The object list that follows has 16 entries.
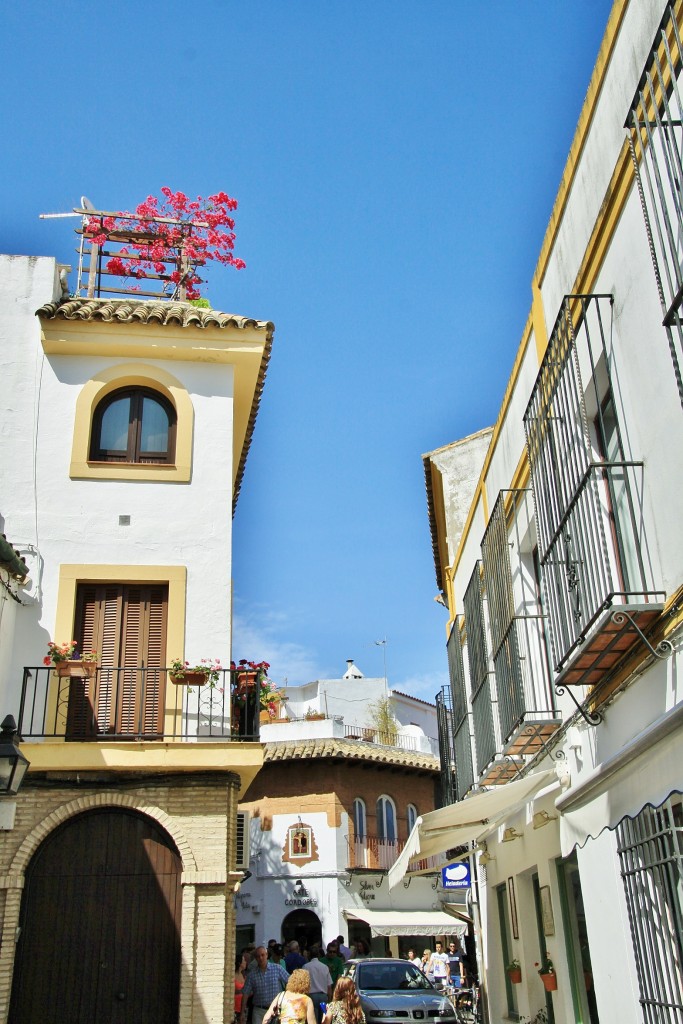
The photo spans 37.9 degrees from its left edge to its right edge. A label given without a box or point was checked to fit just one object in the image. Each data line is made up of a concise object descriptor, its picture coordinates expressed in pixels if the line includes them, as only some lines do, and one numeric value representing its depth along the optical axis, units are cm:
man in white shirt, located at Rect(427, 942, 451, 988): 2461
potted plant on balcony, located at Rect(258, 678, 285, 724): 1348
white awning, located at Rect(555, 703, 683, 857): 609
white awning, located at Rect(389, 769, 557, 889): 998
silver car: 1393
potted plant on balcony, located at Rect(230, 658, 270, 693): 1274
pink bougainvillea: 1653
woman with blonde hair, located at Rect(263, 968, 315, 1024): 947
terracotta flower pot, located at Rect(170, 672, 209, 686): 1238
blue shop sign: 1847
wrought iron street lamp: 802
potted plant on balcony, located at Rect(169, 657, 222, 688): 1236
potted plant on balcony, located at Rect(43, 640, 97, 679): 1218
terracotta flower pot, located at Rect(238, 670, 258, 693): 1275
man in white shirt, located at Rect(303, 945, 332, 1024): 1392
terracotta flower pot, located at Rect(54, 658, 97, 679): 1217
